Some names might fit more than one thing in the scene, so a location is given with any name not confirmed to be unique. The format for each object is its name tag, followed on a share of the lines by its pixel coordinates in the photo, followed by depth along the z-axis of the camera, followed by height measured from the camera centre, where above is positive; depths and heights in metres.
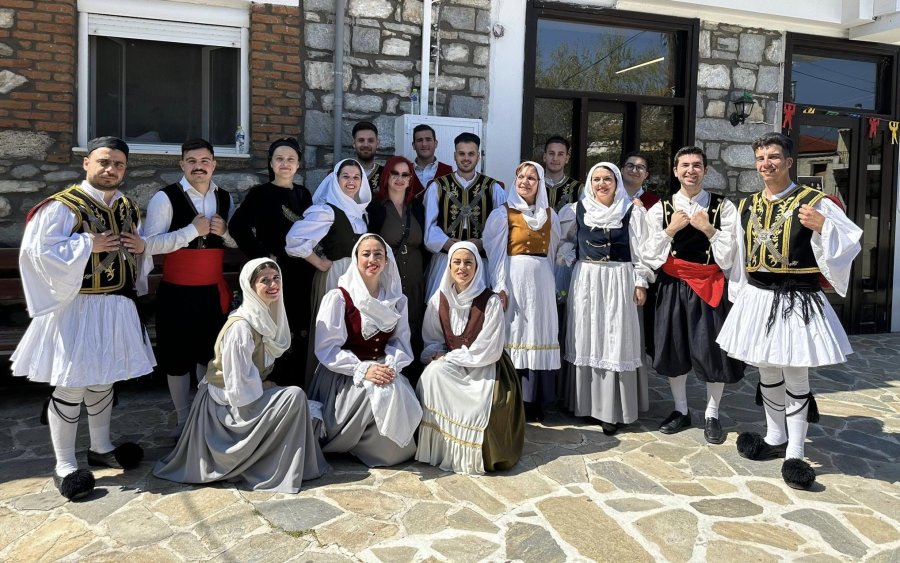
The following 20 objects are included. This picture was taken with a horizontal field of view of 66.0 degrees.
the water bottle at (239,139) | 5.51 +0.74
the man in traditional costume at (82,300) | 3.13 -0.35
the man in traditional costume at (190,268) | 3.80 -0.21
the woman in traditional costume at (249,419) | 3.34 -0.92
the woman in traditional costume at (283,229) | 4.16 +0.02
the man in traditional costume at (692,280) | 4.16 -0.22
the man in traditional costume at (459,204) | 4.54 +0.22
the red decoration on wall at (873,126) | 7.41 +1.32
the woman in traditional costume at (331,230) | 4.18 +0.02
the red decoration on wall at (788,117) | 7.05 +1.33
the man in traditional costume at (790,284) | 3.55 -0.20
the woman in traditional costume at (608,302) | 4.32 -0.38
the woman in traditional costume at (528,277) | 4.33 -0.23
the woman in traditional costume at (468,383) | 3.68 -0.79
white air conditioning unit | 5.59 +0.87
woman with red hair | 4.47 +0.06
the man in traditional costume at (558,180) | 5.09 +0.45
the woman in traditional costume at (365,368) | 3.65 -0.71
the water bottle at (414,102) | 5.84 +1.13
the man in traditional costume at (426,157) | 5.11 +0.60
